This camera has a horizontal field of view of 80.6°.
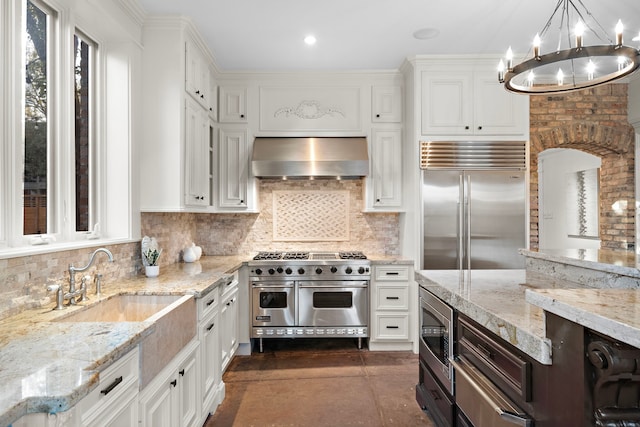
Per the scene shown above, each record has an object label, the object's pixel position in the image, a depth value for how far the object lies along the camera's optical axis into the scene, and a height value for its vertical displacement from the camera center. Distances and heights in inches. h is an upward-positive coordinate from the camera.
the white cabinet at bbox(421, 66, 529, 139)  148.4 +43.4
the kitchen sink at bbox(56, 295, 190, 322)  87.0 -21.2
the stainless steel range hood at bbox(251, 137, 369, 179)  152.9 +23.3
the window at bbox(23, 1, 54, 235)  80.0 +20.5
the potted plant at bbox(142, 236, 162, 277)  110.6 -12.6
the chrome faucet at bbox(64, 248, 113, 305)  77.6 -15.3
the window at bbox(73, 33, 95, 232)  99.7 +24.0
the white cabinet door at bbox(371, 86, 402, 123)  161.8 +48.0
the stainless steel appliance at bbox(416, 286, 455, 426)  82.9 -34.9
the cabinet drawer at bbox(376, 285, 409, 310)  151.0 -32.6
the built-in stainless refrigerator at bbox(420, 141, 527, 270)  146.3 +3.0
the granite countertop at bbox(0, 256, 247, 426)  38.1 -18.2
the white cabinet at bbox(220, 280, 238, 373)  119.8 -36.9
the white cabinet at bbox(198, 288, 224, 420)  95.6 -37.3
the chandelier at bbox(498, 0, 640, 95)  72.9 +33.5
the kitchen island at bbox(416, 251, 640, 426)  40.8 -16.8
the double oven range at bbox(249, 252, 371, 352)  149.5 -32.6
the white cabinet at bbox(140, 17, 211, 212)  117.8 +30.8
